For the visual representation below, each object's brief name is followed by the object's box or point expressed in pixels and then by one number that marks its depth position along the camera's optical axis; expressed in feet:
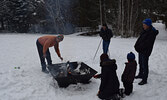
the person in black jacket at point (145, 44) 12.29
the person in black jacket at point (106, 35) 20.83
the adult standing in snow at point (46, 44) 15.12
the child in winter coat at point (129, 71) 11.15
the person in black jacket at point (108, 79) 10.55
